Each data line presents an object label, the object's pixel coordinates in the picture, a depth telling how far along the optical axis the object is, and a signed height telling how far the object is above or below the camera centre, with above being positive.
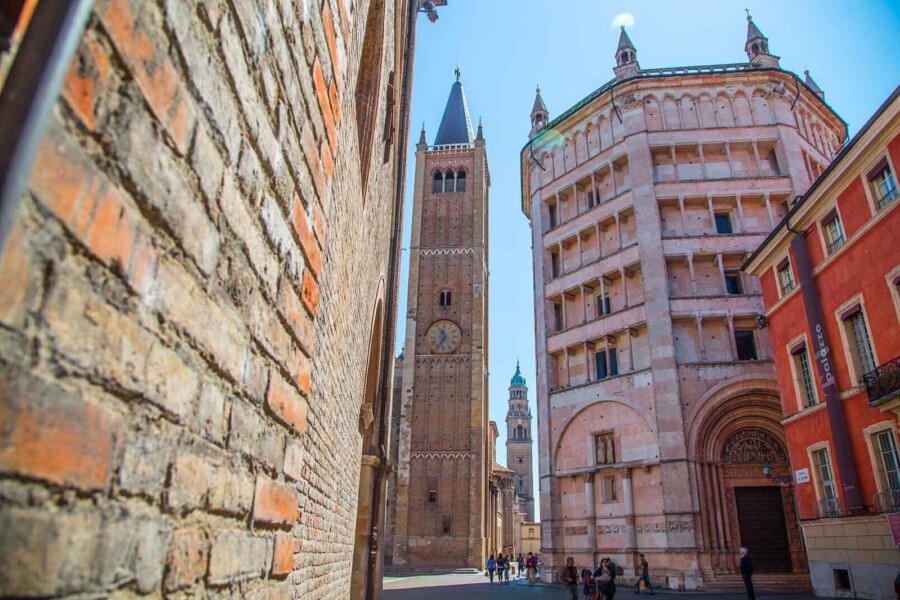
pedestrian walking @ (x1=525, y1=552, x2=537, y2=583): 22.78 -1.22
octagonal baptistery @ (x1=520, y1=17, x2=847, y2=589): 18.42 +7.47
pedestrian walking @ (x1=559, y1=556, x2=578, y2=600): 13.02 -0.96
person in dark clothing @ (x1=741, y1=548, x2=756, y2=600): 13.10 -0.70
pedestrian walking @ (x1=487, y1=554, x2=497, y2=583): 26.06 -1.40
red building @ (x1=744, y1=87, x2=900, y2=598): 11.28 +3.73
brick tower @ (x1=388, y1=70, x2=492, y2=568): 38.72 +10.84
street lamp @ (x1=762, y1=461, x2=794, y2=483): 17.79 +1.80
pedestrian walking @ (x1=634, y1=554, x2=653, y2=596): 16.77 -1.08
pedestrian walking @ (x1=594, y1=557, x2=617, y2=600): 11.70 -0.88
